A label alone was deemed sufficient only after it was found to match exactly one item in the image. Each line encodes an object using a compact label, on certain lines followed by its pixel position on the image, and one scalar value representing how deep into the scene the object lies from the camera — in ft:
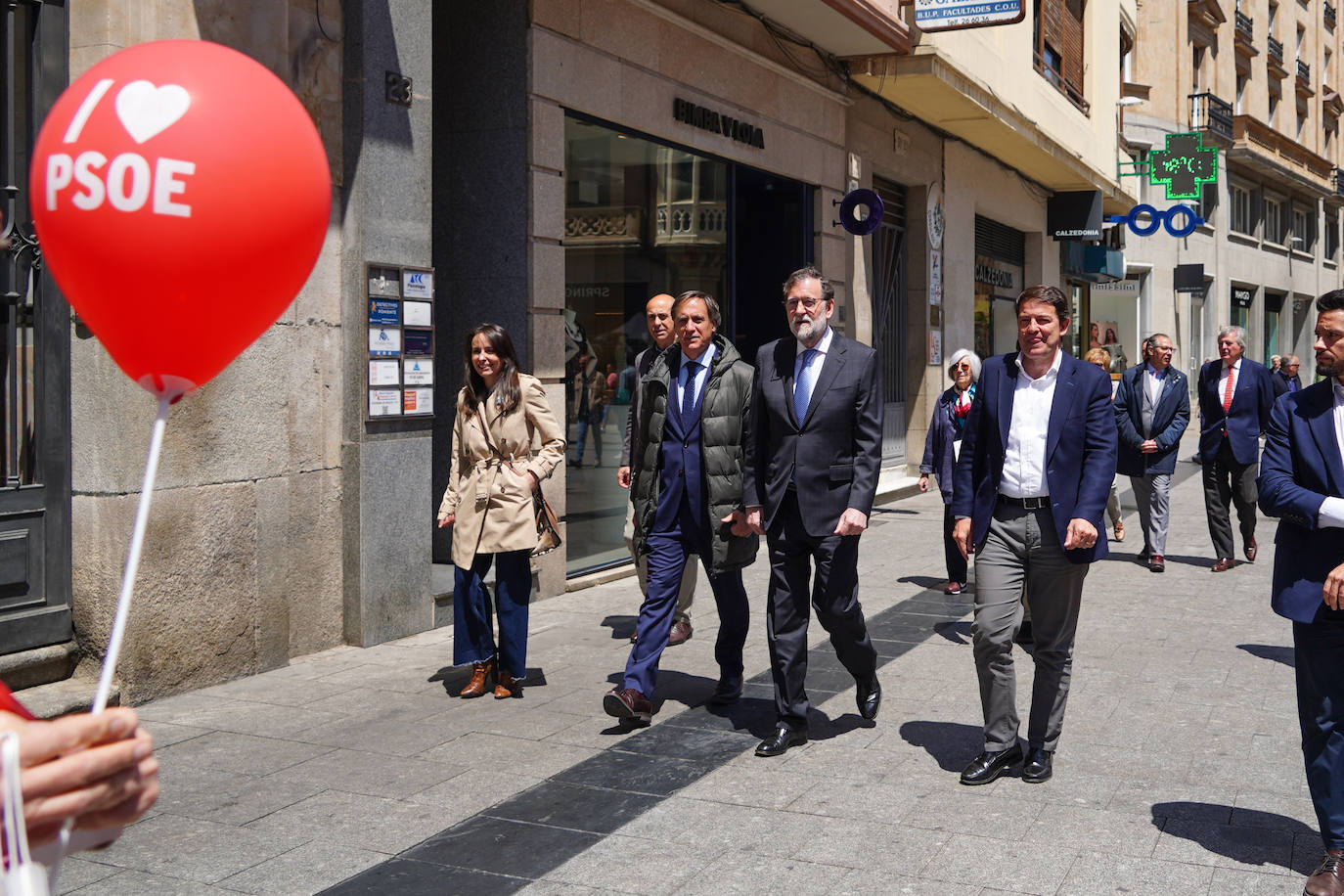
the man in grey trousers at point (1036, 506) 16.25
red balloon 7.17
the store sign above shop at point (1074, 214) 73.51
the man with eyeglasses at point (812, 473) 18.01
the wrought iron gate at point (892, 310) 52.85
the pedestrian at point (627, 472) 24.63
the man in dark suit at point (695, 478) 19.39
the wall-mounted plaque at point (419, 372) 25.39
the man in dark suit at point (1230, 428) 33.42
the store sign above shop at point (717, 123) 35.91
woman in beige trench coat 20.63
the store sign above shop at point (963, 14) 40.70
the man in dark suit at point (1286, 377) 35.01
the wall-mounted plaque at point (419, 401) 25.34
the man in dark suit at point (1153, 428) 34.53
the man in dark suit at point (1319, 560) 12.91
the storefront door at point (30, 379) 19.36
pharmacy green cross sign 79.82
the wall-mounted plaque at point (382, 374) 24.45
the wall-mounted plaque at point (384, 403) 24.43
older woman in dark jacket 29.25
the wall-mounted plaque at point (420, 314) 25.38
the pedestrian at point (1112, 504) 34.65
